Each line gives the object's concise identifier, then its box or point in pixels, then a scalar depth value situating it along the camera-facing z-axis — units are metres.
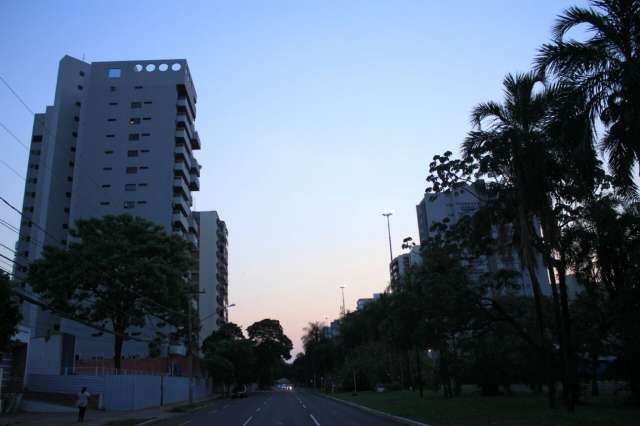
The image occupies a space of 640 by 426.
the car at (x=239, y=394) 70.19
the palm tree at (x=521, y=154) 20.84
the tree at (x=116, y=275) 39.16
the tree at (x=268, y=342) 106.69
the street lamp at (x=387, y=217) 58.37
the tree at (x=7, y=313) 18.48
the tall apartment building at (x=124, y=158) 75.56
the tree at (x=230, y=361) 69.00
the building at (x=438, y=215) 28.27
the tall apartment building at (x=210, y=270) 101.40
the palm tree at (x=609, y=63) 15.42
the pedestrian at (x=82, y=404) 25.08
